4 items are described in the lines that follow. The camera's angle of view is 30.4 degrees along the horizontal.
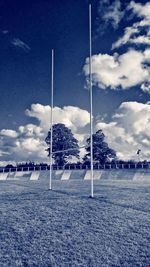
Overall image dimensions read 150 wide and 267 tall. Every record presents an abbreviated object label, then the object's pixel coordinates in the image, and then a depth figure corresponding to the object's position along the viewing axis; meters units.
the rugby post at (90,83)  11.40
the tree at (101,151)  66.12
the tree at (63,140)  64.68
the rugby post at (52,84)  16.13
